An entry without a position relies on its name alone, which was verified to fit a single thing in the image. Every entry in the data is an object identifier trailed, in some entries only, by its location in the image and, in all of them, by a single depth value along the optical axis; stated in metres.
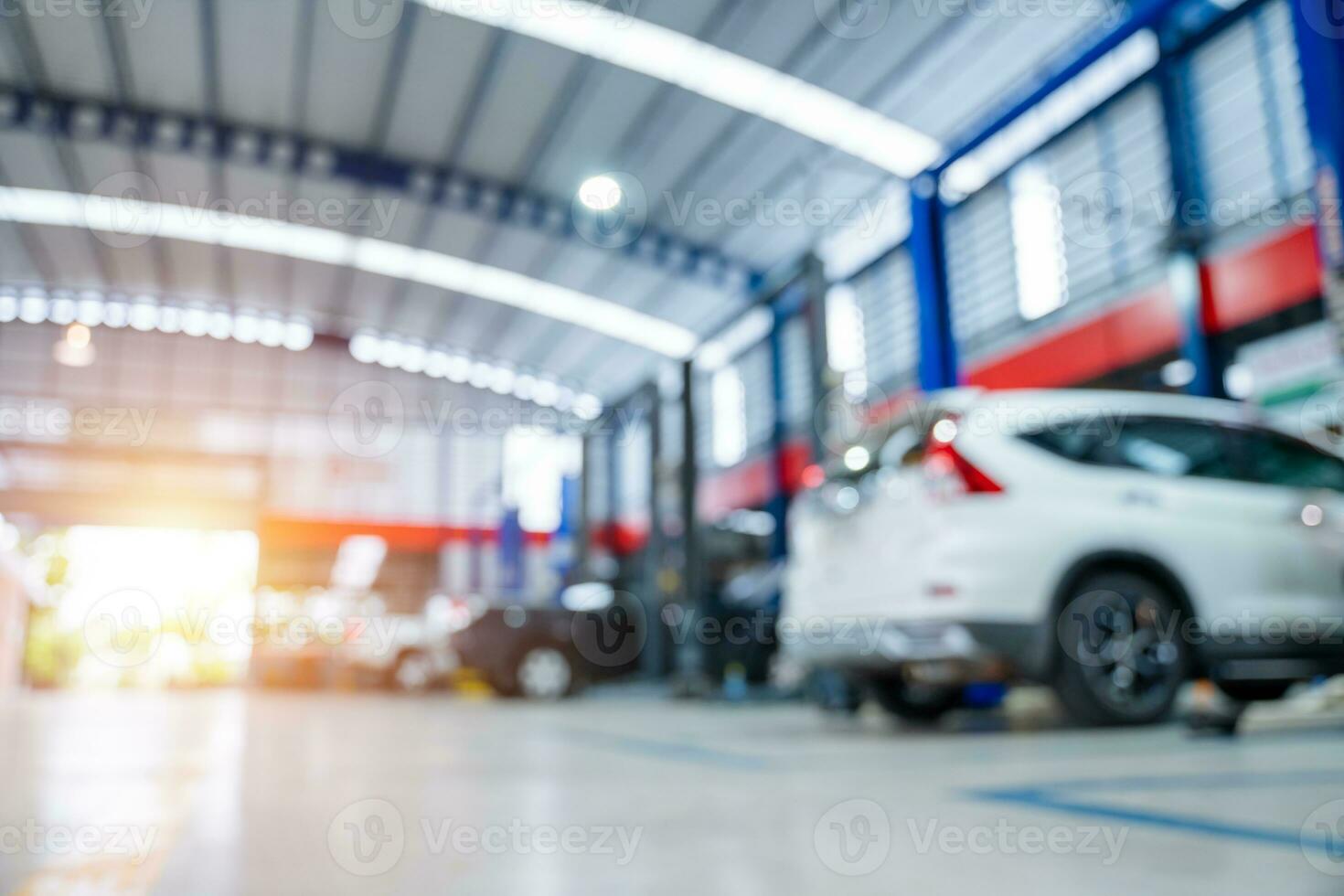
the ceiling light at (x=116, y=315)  23.03
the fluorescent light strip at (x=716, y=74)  13.16
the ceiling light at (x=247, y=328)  24.29
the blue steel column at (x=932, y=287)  7.55
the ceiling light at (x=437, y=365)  26.52
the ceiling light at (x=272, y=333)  24.67
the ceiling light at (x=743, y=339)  17.58
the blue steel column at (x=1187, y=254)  9.23
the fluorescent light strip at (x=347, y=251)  18.66
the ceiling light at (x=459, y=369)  26.67
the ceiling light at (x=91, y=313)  22.62
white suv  4.27
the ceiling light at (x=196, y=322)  23.70
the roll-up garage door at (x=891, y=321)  15.22
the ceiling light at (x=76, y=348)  23.48
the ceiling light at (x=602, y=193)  16.81
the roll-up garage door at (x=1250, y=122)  8.60
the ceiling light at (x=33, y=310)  23.42
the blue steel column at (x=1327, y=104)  4.09
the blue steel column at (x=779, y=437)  15.40
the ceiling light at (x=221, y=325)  23.81
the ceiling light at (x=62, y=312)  23.14
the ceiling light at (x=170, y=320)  23.53
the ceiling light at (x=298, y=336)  25.12
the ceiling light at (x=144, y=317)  23.23
